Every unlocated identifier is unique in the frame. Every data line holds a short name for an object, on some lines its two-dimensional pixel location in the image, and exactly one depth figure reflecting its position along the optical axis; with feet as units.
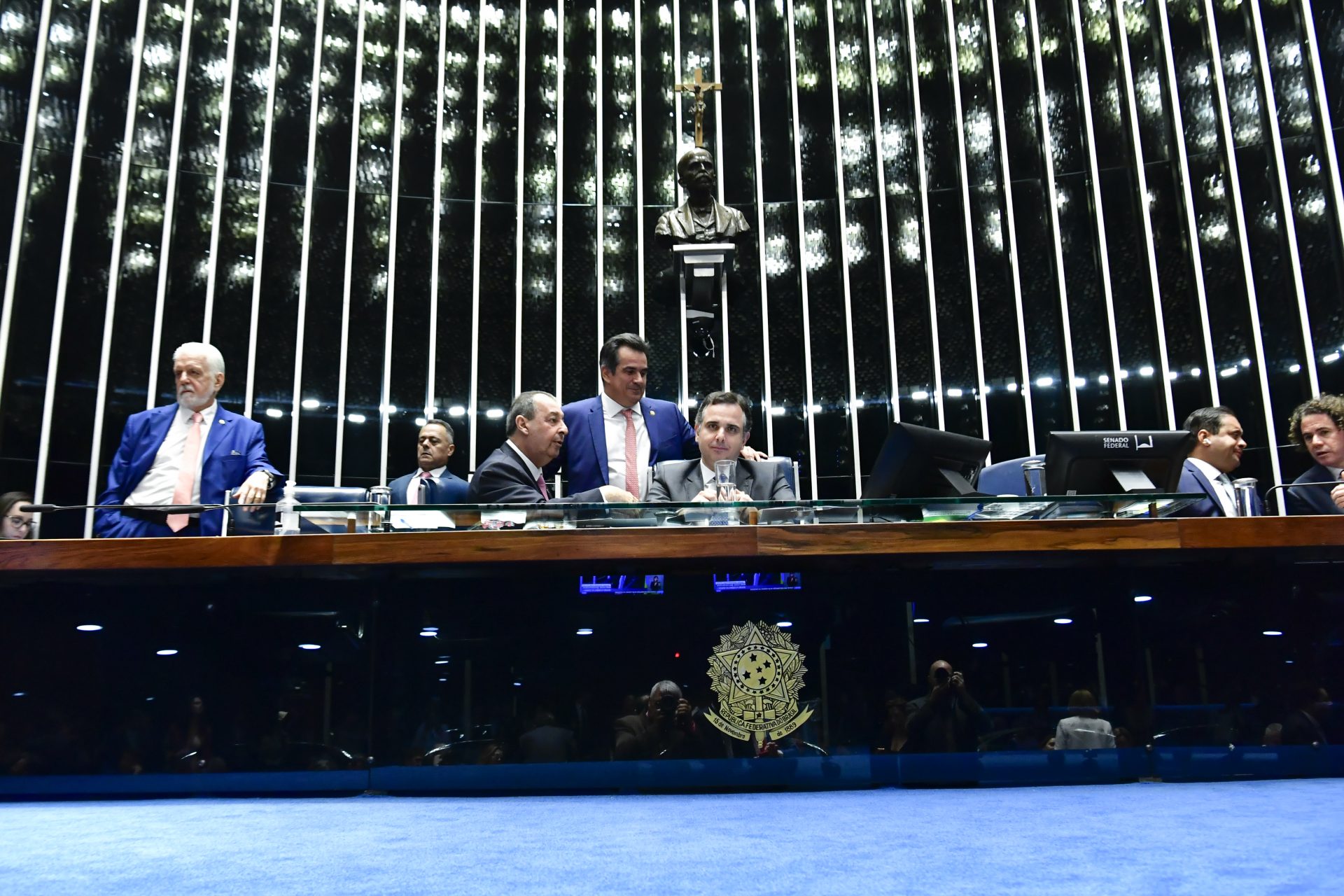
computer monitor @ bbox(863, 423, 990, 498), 7.69
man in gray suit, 9.73
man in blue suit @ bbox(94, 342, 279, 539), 10.32
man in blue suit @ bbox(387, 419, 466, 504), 14.12
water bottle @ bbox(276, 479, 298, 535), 7.41
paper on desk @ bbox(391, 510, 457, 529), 7.26
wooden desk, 7.14
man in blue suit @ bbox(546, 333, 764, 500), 11.91
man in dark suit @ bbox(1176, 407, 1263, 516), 10.16
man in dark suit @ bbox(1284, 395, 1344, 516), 10.13
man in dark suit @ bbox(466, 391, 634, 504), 9.03
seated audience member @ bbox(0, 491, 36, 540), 7.87
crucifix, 19.12
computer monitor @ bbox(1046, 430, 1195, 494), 7.75
